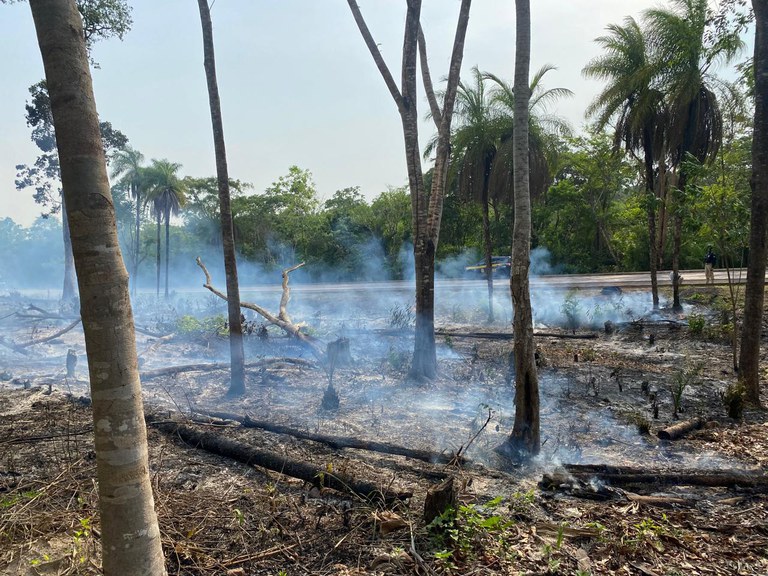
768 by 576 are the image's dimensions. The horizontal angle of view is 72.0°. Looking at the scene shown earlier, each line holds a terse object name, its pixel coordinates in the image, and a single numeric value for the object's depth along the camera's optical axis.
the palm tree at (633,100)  14.43
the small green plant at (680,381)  6.98
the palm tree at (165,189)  26.47
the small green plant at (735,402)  6.75
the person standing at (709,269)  16.92
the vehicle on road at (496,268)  24.80
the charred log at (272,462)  4.33
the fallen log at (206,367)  9.53
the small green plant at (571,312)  15.34
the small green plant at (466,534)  3.54
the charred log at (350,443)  5.32
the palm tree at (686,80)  13.80
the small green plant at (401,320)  14.18
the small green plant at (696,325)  12.74
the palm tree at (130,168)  26.81
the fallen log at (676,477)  4.66
